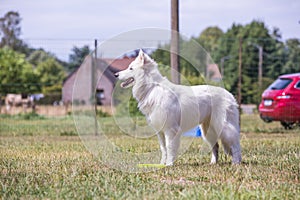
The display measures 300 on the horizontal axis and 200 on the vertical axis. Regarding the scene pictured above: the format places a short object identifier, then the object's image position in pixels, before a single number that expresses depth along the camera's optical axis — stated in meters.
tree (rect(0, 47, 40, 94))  42.00
